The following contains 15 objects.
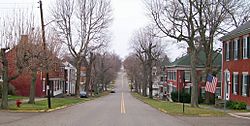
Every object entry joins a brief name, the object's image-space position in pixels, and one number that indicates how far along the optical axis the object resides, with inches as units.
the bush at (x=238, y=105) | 1403.8
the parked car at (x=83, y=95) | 3157.0
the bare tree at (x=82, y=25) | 2417.6
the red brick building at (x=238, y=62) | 1454.2
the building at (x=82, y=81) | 5221.5
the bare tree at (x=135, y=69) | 4504.7
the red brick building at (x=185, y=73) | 2719.0
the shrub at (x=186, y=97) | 2306.6
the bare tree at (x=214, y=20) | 1780.3
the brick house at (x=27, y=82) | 1263.8
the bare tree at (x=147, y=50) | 3275.1
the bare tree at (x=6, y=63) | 1200.8
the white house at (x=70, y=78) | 3698.3
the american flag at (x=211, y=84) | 1191.6
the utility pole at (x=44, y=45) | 1293.3
